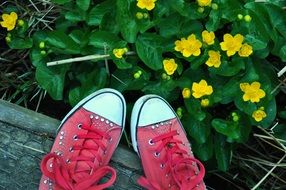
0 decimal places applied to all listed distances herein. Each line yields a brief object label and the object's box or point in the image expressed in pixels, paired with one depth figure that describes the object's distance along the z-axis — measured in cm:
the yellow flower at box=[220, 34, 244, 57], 128
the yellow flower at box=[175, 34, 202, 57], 130
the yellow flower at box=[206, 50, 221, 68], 131
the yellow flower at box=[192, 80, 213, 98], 131
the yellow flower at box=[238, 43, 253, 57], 128
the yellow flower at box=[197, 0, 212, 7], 127
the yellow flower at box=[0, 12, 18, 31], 140
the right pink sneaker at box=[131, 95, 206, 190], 137
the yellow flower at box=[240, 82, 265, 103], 129
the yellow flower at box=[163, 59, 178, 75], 132
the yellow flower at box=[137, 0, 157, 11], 128
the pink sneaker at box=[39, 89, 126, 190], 134
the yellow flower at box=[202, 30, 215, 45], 129
